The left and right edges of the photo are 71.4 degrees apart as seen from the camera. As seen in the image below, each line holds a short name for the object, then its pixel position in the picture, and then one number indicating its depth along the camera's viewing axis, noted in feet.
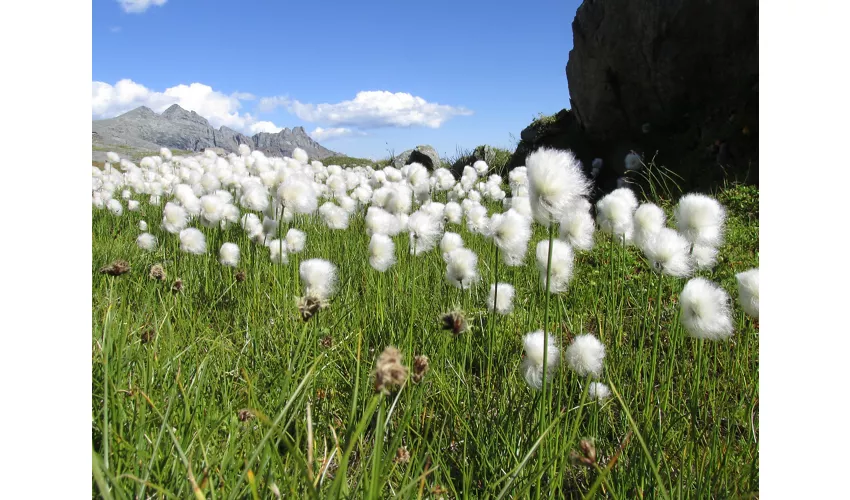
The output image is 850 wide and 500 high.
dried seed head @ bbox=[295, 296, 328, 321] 1.00
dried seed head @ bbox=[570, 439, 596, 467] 0.86
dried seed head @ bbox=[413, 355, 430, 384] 0.87
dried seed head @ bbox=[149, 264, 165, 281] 1.60
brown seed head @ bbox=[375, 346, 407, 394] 0.72
